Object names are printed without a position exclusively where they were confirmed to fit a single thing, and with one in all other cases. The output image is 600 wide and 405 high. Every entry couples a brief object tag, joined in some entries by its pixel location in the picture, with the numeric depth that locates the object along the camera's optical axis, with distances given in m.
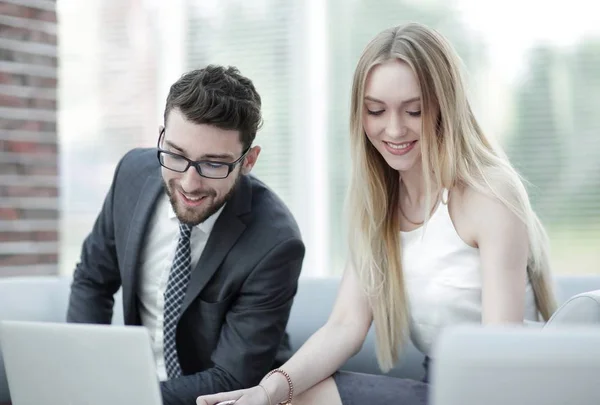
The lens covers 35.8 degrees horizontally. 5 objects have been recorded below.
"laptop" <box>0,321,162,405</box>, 1.68
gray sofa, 2.70
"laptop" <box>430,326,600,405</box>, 1.26
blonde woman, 2.12
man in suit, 2.34
